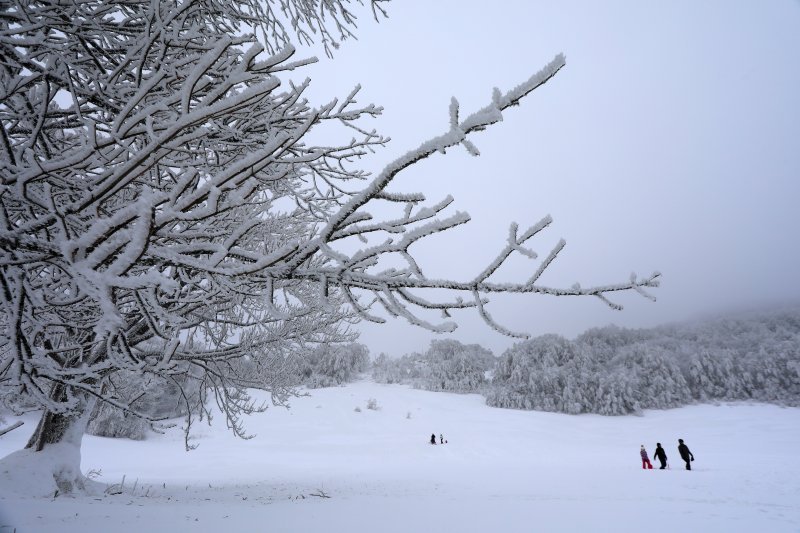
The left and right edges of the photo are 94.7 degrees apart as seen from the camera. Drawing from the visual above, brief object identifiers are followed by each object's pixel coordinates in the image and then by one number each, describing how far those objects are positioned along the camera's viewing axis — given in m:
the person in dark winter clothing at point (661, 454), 12.26
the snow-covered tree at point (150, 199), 1.02
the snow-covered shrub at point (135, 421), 18.45
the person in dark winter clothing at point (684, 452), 11.84
